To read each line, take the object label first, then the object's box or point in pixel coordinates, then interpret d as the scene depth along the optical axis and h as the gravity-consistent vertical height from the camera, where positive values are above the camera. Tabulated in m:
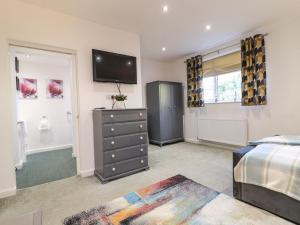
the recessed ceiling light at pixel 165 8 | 2.48 +1.50
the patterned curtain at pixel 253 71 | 3.24 +0.69
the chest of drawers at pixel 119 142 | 2.51 -0.54
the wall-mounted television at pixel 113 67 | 2.81 +0.73
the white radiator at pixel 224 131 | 3.69 -0.60
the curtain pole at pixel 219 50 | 3.85 +1.37
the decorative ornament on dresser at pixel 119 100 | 3.00 +0.15
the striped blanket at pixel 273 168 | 1.47 -0.61
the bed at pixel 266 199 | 1.50 -0.93
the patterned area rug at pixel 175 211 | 1.59 -1.08
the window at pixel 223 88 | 3.91 +0.46
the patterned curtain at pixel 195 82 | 4.47 +0.68
